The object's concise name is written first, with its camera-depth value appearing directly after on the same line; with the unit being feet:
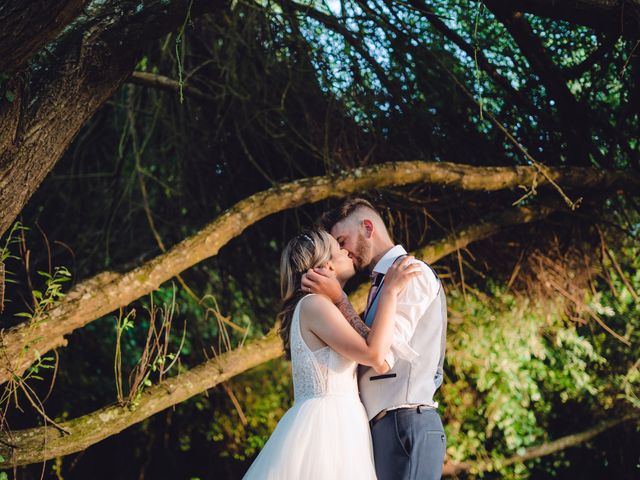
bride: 9.12
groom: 9.44
